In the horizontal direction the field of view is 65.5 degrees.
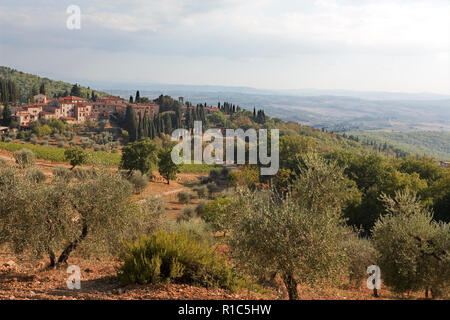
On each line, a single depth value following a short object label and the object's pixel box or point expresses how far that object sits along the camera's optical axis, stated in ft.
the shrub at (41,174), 93.64
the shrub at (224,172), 176.24
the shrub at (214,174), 172.54
